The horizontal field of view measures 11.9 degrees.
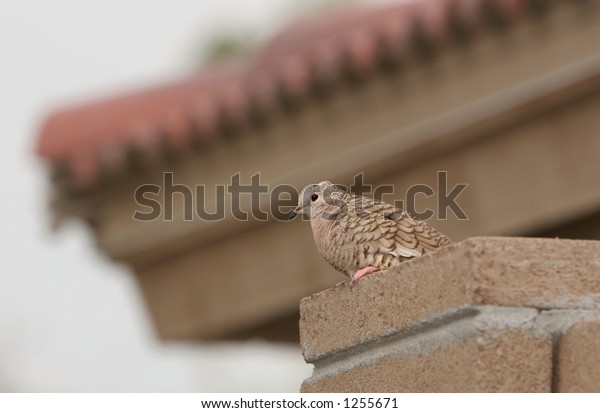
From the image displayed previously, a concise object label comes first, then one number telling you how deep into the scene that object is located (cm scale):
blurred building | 2241
